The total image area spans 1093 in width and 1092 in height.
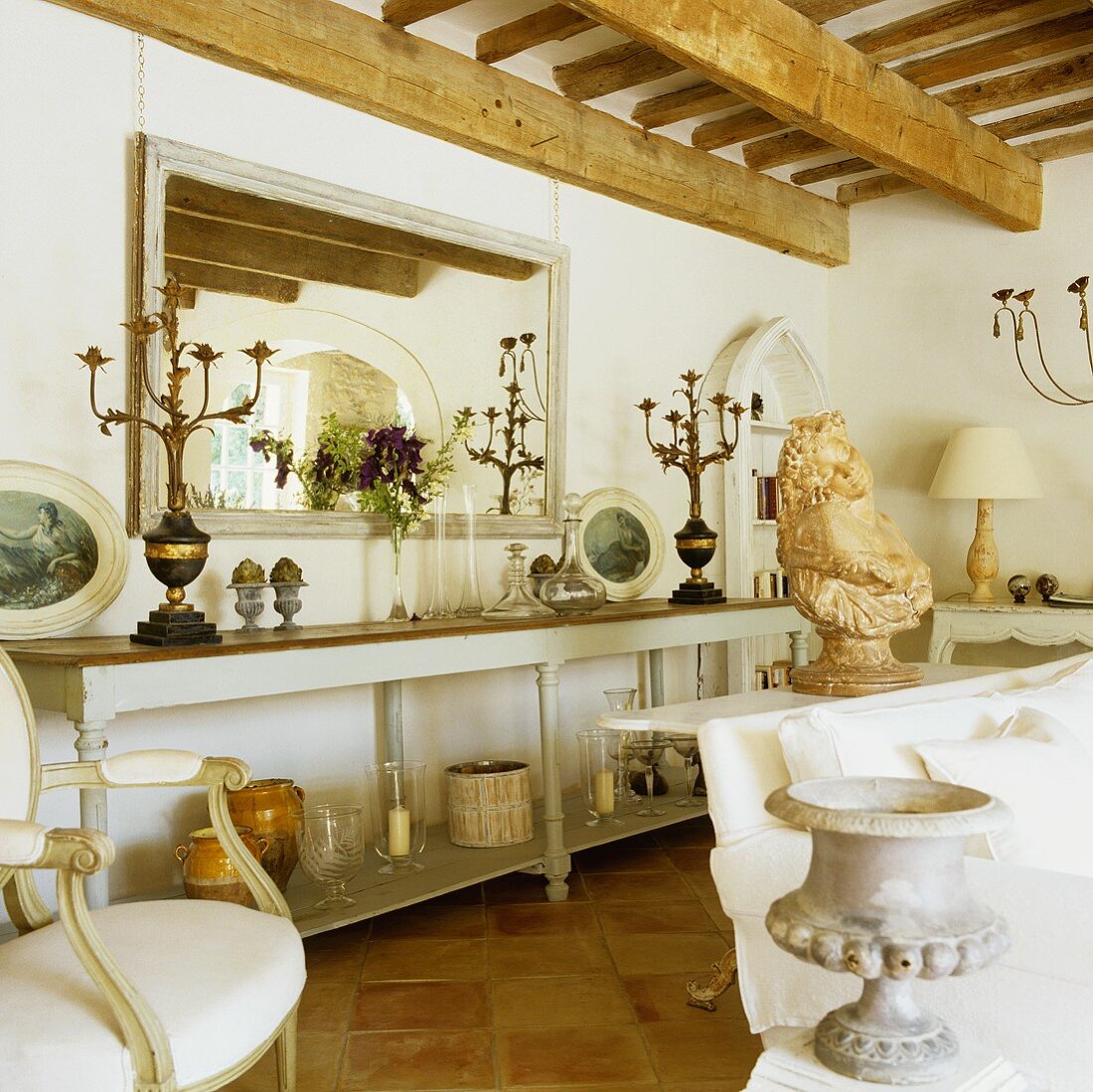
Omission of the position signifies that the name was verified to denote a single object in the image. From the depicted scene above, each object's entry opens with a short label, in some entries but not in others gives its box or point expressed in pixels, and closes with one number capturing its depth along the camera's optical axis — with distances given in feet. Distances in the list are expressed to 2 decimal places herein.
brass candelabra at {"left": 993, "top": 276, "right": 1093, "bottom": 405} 16.51
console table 8.32
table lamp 16.40
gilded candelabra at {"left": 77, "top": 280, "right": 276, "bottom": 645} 9.24
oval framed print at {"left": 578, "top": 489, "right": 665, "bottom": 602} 15.11
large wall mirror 10.89
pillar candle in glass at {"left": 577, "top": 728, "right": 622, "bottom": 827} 12.74
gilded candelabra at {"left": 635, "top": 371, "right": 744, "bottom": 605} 14.35
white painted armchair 5.40
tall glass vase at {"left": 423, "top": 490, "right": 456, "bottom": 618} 12.84
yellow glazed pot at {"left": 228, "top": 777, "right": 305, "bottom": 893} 10.16
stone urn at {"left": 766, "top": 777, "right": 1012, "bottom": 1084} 4.30
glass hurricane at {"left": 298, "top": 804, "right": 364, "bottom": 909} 10.21
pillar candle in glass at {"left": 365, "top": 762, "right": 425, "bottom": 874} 11.14
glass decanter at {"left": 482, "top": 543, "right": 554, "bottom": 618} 12.81
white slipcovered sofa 5.29
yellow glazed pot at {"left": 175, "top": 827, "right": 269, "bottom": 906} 9.58
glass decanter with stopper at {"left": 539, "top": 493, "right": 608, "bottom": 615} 12.90
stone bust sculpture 8.95
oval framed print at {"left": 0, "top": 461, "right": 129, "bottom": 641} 9.57
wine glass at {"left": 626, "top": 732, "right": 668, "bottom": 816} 13.58
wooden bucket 12.07
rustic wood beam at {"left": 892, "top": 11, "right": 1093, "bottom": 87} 12.98
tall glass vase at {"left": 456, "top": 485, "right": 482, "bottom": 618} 13.08
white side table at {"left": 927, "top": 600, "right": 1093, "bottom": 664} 15.58
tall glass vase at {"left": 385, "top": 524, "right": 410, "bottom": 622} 12.25
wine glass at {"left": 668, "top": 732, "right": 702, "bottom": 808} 13.88
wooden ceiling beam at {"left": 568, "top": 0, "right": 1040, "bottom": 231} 11.10
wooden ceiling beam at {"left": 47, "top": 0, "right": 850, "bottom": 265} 10.69
